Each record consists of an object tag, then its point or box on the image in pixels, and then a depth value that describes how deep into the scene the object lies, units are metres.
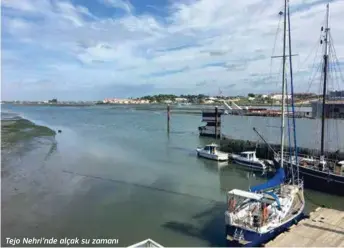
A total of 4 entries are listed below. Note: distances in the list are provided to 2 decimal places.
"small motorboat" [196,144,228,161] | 46.94
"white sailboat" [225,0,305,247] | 18.58
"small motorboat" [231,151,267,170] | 41.34
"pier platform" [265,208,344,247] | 17.14
